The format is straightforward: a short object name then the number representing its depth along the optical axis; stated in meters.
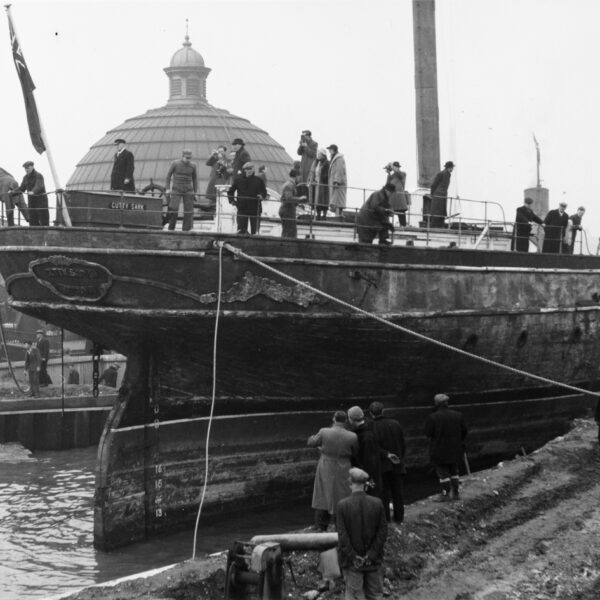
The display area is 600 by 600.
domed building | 61.56
